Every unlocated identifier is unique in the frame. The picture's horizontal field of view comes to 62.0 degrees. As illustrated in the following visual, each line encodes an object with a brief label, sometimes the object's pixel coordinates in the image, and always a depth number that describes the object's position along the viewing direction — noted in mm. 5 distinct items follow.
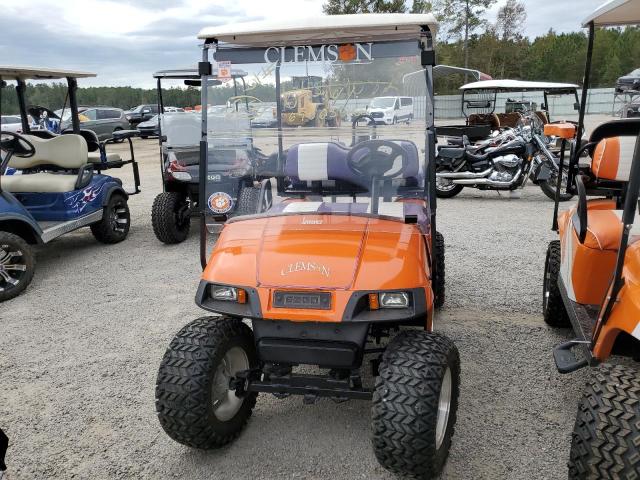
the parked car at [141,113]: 27325
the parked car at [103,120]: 20891
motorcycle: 8719
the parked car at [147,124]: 21459
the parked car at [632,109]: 13199
